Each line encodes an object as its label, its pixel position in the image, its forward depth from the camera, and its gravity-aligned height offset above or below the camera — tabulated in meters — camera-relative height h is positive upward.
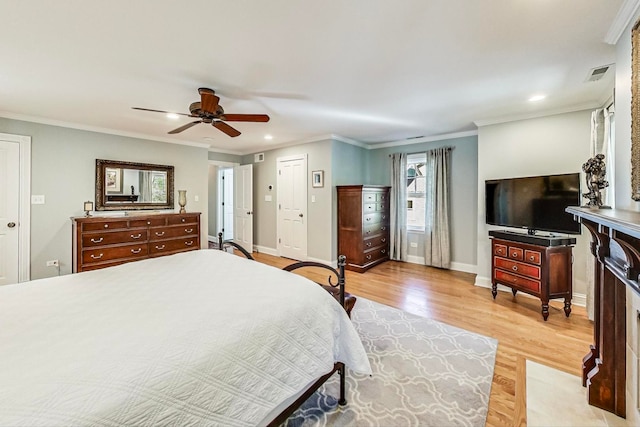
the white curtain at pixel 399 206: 5.30 +0.18
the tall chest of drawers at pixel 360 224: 4.69 -0.17
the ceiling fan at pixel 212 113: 2.64 +1.05
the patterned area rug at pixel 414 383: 1.64 -1.21
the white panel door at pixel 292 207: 5.32 +0.16
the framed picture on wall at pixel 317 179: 5.01 +0.68
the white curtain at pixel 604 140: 2.58 +0.73
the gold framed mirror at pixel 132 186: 4.36 +0.51
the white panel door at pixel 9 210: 3.59 +0.07
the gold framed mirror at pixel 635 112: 1.46 +0.56
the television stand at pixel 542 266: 2.92 -0.58
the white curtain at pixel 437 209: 4.79 +0.10
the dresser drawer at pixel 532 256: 2.97 -0.47
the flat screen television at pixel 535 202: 2.97 +0.16
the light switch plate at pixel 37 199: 3.78 +0.22
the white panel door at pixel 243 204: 6.22 +0.25
